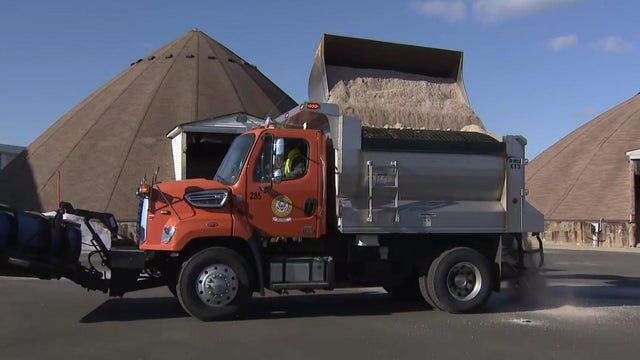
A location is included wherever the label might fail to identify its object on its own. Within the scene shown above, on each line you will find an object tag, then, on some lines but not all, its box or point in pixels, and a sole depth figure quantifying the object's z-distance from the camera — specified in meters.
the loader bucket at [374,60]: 11.16
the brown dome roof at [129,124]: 29.72
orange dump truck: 8.82
